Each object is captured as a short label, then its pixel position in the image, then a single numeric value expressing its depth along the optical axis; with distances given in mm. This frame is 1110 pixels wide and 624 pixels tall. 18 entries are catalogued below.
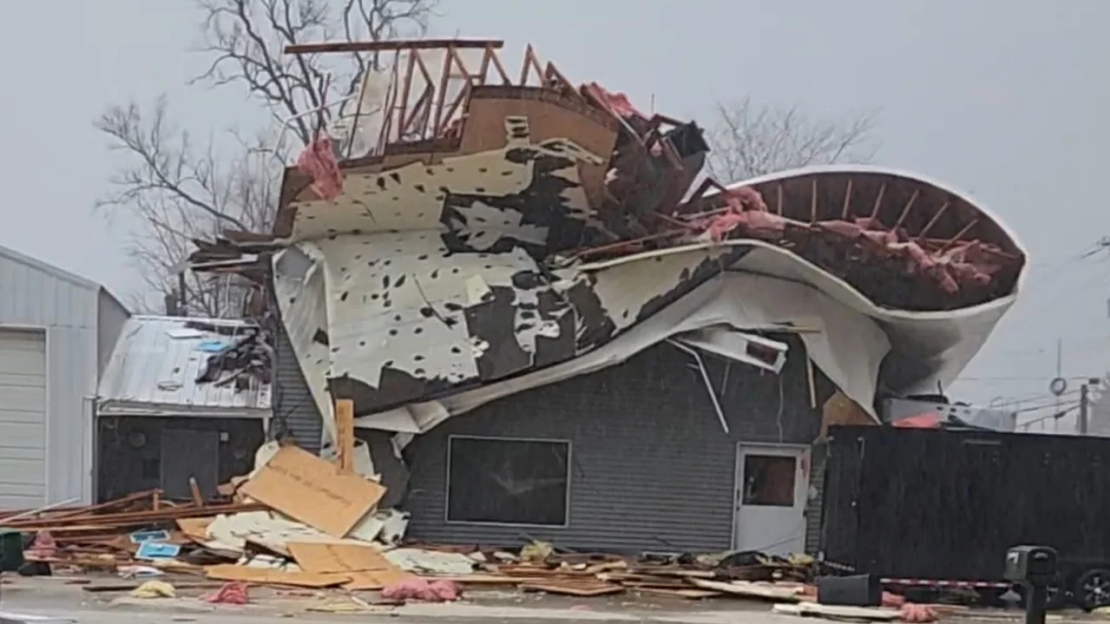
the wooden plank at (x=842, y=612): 13484
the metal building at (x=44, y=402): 18891
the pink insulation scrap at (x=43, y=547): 15680
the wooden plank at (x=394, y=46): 17062
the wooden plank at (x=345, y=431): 17062
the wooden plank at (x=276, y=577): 14453
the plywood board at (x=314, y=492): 16609
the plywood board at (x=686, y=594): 15133
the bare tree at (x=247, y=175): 39344
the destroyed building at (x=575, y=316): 17031
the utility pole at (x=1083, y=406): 43688
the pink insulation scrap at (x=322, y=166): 17016
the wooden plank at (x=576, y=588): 14812
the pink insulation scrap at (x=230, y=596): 13078
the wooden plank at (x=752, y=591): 14902
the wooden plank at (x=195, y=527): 16234
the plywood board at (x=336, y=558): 14989
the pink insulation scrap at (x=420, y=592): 13758
